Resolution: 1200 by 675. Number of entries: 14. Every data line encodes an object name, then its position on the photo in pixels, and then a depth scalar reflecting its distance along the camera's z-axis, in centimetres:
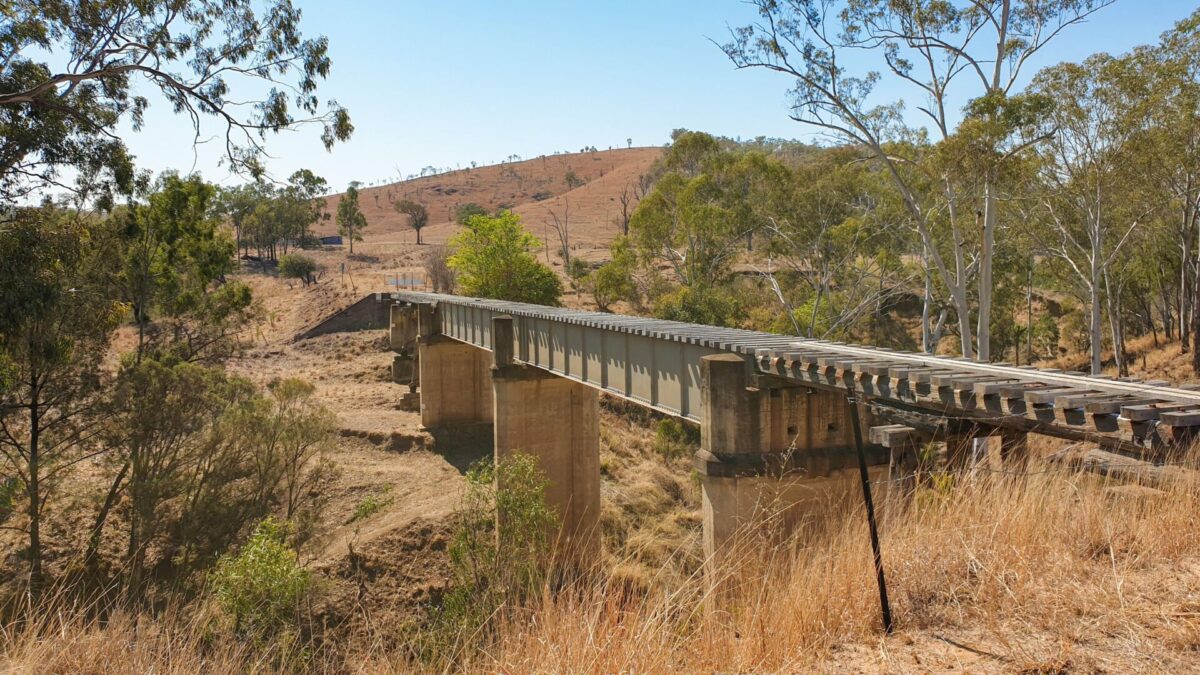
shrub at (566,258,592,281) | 5460
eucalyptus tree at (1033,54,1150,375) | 2520
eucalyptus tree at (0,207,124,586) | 1308
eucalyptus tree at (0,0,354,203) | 1330
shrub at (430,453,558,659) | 1614
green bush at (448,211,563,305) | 4153
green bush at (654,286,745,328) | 3622
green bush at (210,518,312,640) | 1450
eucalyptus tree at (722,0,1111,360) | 2123
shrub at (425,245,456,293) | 5569
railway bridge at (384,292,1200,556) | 769
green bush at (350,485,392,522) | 2392
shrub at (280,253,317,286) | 6119
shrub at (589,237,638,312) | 4575
